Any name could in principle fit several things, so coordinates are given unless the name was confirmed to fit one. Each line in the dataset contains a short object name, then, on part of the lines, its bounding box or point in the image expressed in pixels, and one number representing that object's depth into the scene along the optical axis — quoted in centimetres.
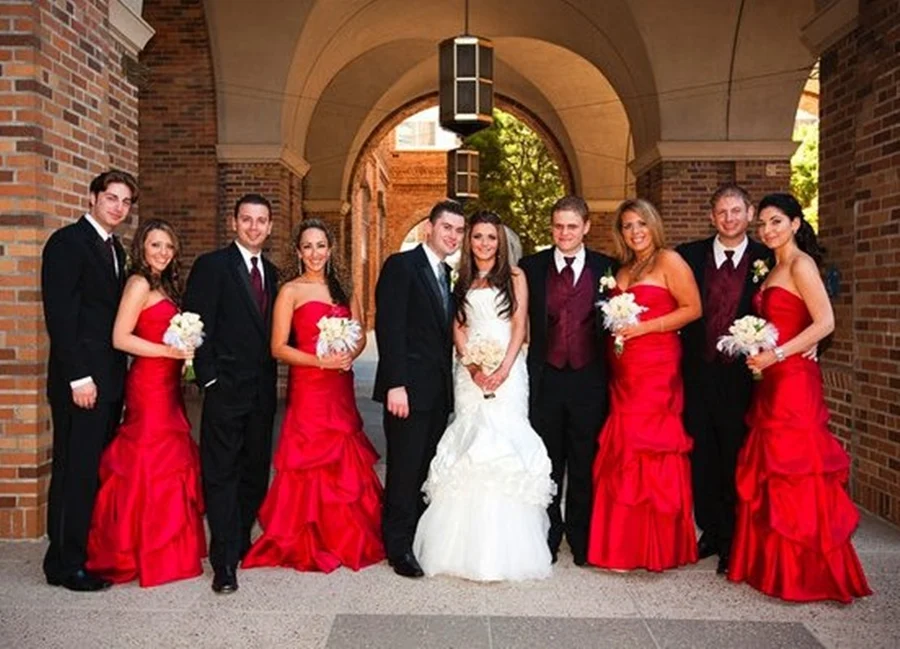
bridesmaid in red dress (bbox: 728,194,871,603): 451
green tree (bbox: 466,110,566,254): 3184
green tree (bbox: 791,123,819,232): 2823
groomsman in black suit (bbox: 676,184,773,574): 507
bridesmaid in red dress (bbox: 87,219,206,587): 473
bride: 480
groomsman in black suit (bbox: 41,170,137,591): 457
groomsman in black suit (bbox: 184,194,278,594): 478
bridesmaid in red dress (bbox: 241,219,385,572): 501
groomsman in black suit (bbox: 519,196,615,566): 502
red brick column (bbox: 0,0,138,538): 520
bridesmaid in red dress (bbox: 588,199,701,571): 490
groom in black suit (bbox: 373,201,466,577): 494
